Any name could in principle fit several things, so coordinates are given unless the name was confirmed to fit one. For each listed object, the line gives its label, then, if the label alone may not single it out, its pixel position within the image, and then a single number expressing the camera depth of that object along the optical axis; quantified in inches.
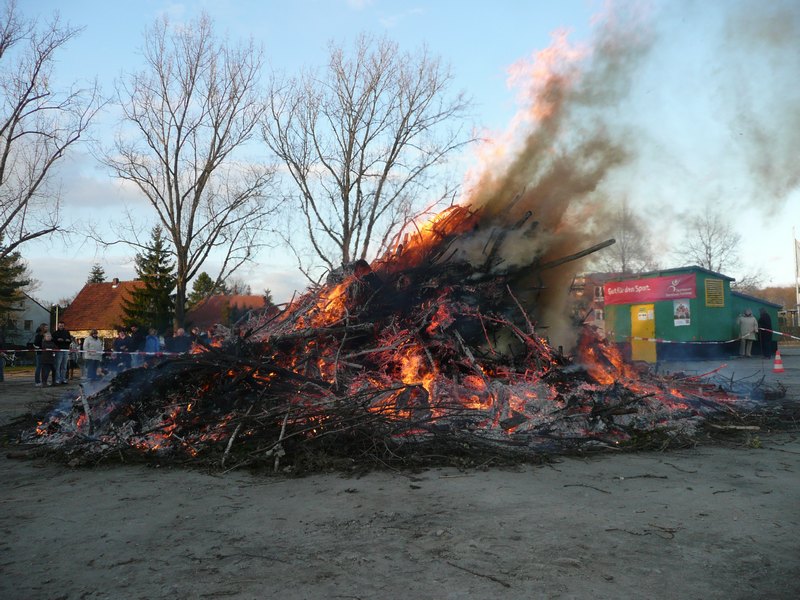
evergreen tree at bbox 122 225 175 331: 1499.8
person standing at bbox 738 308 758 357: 754.8
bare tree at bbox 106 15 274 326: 805.9
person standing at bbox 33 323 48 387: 599.3
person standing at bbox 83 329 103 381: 603.8
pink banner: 759.7
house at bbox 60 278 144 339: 2133.4
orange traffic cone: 579.5
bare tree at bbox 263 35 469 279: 852.6
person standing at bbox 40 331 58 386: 581.9
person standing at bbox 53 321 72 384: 620.1
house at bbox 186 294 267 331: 1505.2
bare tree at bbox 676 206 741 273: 1264.8
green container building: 754.2
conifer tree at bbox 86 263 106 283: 2731.3
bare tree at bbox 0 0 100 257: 713.0
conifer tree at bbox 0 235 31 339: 1707.7
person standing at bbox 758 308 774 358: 804.3
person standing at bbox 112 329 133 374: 623.4
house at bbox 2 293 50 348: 1930.4
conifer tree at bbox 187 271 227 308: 2203.4
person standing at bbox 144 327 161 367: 645.3
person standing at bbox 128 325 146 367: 623.5
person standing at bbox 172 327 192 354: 628.6
